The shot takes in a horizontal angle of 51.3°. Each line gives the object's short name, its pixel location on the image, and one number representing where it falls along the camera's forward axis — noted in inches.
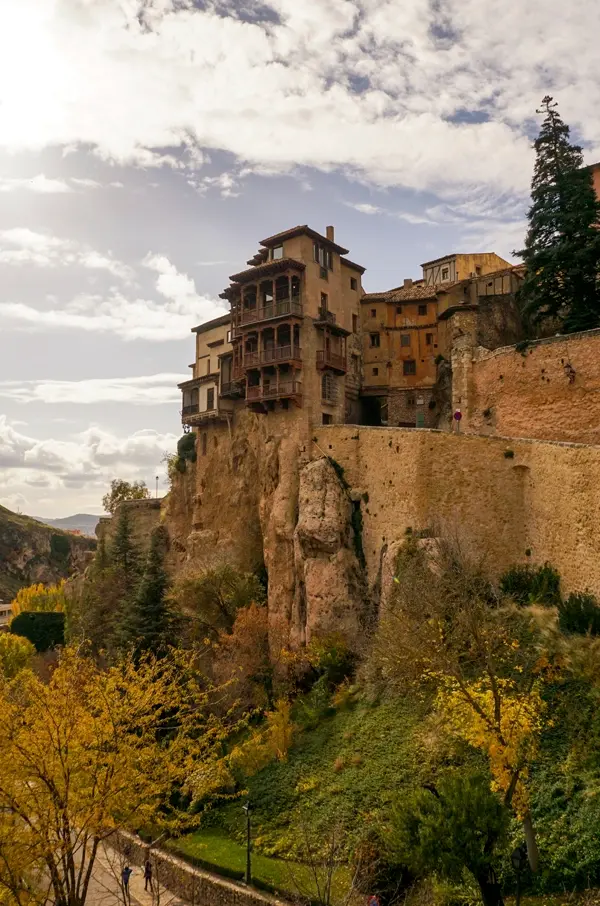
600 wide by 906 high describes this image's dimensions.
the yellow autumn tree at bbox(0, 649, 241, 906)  492.1
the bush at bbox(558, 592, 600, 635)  753.0
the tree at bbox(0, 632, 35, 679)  1942.7
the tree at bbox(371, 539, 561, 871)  547.5
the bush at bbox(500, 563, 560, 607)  877.8
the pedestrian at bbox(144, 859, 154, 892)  803.7
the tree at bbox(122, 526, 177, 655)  1264.8
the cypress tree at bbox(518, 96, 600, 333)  1213.7
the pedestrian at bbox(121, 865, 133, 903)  646.4
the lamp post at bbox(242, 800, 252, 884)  725.3
